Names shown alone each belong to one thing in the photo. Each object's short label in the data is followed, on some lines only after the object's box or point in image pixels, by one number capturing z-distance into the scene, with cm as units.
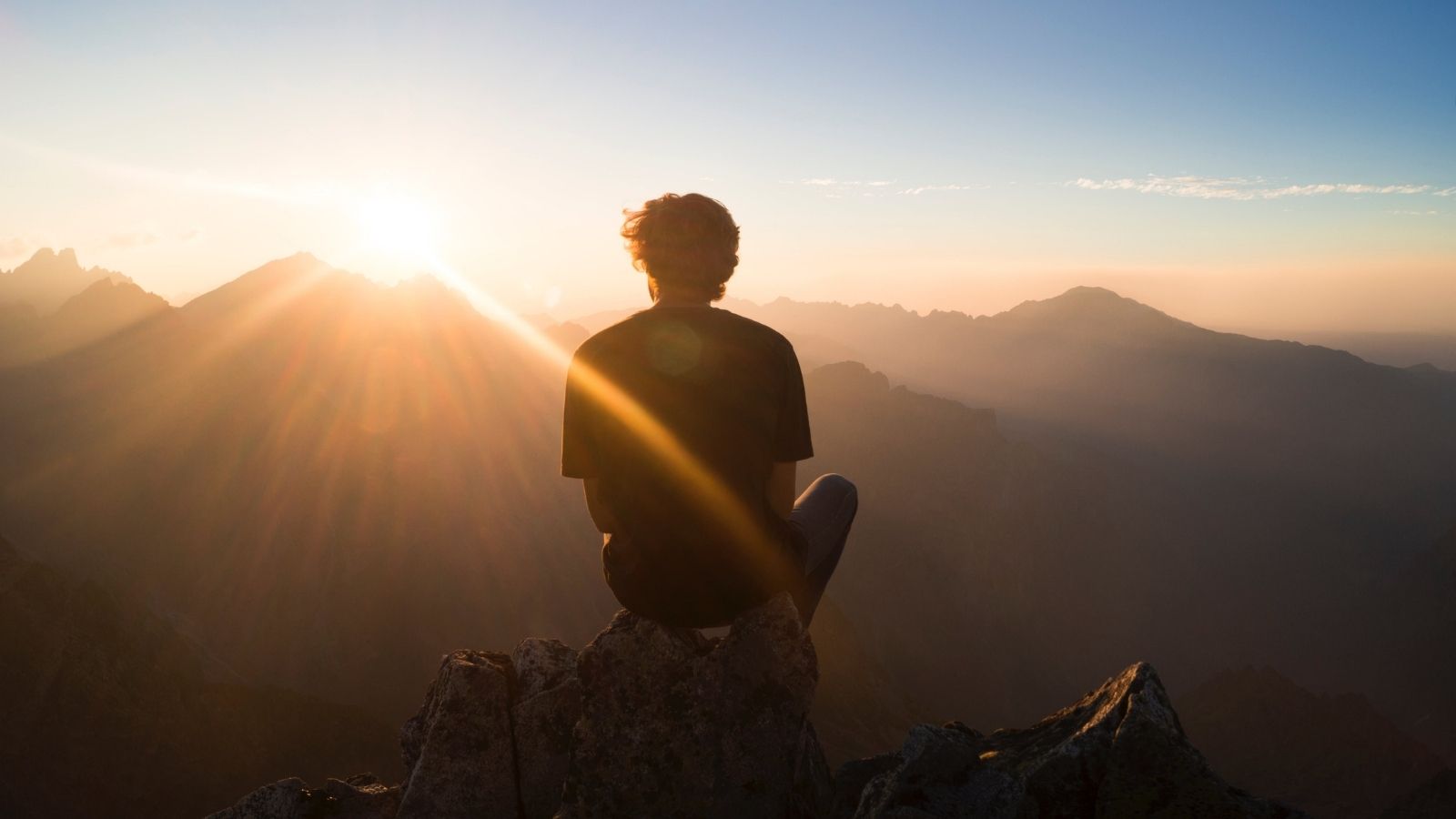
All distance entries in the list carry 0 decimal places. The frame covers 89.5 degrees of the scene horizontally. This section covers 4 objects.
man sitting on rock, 397
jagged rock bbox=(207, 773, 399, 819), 555
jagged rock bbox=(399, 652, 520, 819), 547
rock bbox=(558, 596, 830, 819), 442
